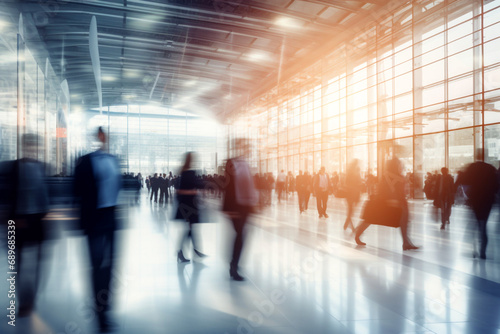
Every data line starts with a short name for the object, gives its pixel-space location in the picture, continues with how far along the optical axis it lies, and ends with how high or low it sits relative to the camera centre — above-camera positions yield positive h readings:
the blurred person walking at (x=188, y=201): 5.51 -0.46
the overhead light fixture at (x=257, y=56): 22.92 +7.07
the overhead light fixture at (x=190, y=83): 30.31 +7.15
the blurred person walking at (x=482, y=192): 5.61 -0.36
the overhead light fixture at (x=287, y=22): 17.78 +7.10
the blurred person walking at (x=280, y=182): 17.98 -0.62
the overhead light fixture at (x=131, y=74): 28.89 +7.61
